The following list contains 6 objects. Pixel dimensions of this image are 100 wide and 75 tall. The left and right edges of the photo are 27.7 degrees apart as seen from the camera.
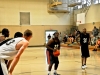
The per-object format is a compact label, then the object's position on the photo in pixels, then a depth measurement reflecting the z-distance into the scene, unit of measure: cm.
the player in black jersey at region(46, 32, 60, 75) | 741
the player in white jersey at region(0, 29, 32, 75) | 348
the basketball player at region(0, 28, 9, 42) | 398
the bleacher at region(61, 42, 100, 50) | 2248
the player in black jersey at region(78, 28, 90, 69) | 909
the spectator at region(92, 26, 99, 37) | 2181
